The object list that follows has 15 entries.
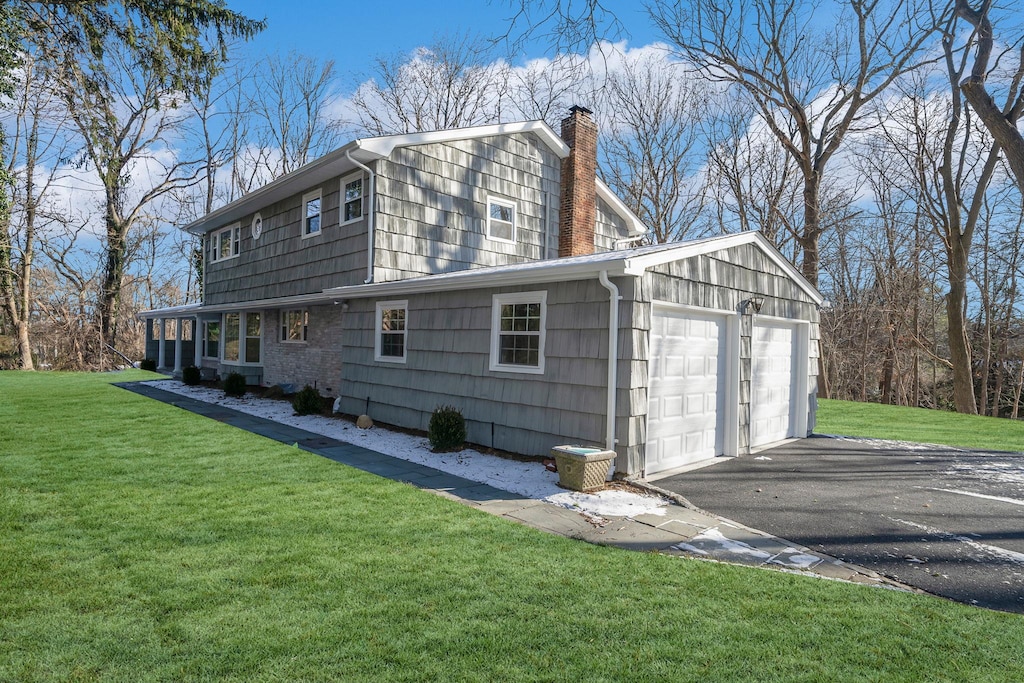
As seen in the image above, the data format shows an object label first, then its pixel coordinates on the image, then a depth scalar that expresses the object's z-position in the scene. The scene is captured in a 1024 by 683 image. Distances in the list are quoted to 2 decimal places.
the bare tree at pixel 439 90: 25.08
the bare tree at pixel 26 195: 19.58
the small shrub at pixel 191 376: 16.52
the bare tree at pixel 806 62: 17.69
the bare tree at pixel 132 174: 24.28
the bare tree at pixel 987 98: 9.79
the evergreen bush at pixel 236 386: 14.16
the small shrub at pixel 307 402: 11.62
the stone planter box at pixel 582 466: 6.32
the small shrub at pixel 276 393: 14.15
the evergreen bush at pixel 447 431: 8.33
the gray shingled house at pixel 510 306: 7.25
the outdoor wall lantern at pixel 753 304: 8.71
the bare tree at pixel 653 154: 24.20
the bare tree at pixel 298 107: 28.88
